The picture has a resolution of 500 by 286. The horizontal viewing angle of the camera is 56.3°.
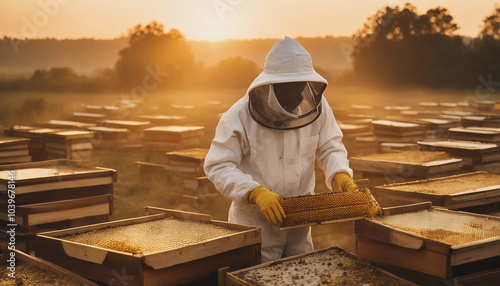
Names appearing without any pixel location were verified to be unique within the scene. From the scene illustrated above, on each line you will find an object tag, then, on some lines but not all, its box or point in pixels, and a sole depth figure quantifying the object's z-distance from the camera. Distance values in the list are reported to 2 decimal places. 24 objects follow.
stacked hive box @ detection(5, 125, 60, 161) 10.54
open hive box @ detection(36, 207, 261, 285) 2.65
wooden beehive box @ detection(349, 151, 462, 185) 6.18
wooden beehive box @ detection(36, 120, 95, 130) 13.83
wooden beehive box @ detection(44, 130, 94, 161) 9.98
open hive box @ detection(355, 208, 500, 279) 2.77
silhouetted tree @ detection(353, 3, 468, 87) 45.03
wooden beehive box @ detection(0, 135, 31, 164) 8.30
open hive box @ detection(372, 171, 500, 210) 4.62
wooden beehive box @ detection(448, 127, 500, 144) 8.59
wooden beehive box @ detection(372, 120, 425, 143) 11.31
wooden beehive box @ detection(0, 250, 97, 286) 2.88
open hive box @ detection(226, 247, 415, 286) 2.64
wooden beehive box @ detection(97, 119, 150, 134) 15.29
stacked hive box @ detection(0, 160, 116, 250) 5.13
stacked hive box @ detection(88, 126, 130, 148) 14.41
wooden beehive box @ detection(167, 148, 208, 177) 8.90
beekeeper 3.39
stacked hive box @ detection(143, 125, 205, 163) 11.57
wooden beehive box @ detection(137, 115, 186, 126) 15.73
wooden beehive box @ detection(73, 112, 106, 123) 17.92
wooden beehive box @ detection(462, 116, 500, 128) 11.67
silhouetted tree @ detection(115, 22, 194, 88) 40.88
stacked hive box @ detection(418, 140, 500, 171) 7.26
